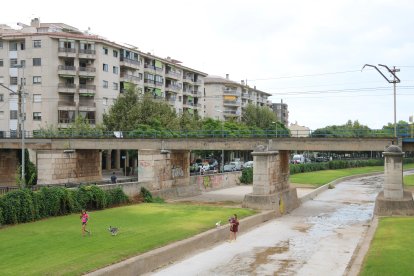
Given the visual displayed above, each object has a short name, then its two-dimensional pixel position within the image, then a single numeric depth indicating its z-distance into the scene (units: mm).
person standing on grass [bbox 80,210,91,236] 27781
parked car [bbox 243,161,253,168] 95000
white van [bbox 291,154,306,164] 118138
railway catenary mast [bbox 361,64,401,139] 42544
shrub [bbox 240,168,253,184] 79312
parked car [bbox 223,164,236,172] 88312
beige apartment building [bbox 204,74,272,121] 145375
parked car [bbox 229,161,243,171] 90488
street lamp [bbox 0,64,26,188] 39650
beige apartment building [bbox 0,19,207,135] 85250
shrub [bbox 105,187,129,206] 41922
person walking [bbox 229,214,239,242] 31203
